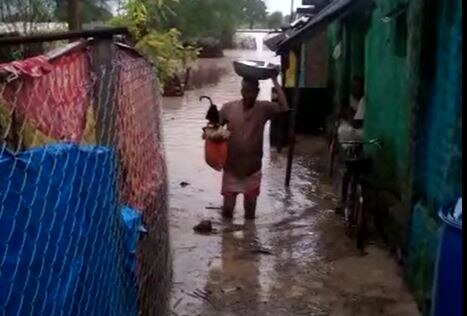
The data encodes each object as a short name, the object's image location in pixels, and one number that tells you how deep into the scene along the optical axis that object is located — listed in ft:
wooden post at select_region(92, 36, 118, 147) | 8.60
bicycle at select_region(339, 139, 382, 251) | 22.00
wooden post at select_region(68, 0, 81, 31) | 25.26
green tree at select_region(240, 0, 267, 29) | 184.24
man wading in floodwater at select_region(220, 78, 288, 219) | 24.34
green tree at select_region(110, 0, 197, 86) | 36.09
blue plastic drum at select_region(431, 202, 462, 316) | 10.31
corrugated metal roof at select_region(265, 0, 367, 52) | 23.99
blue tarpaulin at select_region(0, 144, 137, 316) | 5.98
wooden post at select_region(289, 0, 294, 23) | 64.04
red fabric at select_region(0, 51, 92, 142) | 6.95
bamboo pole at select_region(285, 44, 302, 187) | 29.55
